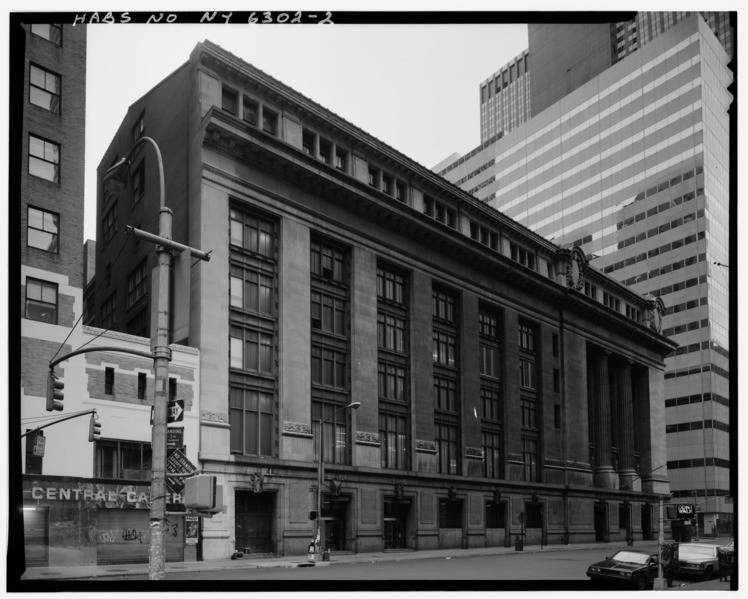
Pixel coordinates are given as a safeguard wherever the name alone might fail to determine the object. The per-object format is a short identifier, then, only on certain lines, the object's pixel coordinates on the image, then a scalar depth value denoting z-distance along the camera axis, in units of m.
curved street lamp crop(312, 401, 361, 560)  46.39
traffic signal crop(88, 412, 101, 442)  32.60
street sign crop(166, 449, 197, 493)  18.08
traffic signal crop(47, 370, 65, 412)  27.09
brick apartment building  39.06
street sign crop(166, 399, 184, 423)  18.58
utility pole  17.36
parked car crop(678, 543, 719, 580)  35.06
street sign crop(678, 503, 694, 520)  29.81
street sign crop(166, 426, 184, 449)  18.60
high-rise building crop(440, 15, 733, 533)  58.81
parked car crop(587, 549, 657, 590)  30.83
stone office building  51.78
